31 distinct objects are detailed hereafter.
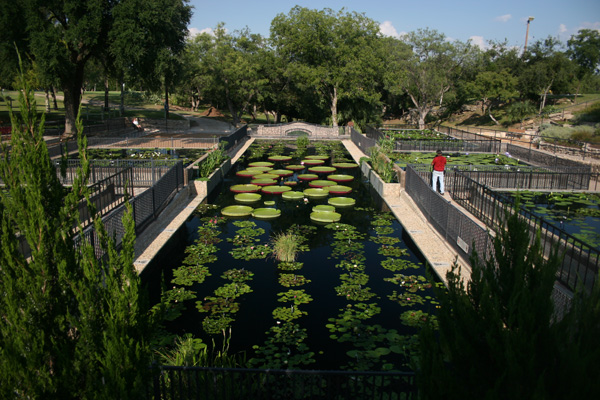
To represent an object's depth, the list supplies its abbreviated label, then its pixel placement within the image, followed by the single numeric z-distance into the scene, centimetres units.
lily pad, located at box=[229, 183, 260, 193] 1914
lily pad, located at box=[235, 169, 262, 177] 2238
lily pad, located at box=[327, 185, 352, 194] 1933
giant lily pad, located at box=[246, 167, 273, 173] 2327
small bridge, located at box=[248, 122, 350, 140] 4162
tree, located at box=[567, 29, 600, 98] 6569
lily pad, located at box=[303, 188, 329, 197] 1870
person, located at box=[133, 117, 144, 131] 3853
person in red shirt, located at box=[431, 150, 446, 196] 1627
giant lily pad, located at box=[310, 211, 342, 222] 1537
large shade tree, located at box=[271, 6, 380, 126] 4450
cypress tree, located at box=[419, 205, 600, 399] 336
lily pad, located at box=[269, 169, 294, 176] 2263
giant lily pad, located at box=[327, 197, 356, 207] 1748
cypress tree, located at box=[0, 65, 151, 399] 425
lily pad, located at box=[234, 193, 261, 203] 1781
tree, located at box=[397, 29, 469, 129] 5428
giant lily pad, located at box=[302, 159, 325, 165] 2620
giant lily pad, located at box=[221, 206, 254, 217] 1598
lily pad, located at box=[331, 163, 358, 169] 2531
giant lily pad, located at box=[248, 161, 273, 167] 2506
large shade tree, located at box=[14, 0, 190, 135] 2891
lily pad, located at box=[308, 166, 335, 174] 2373
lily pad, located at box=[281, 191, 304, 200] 1831
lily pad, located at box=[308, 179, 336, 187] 2036
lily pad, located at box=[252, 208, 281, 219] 1578
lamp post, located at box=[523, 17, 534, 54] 6110
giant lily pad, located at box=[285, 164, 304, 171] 2405
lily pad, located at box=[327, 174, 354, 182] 2184
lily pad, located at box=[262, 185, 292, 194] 1912
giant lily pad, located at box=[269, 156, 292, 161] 2727
